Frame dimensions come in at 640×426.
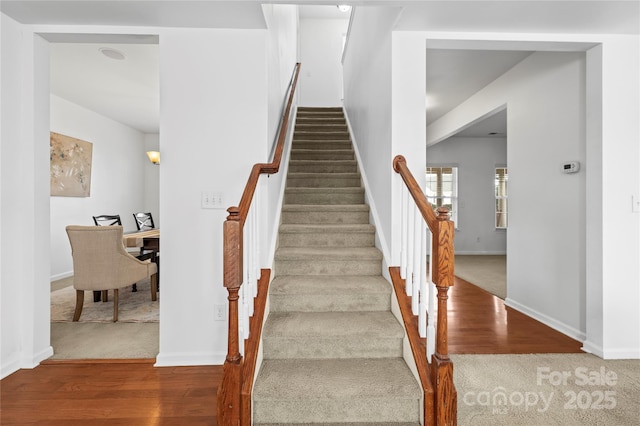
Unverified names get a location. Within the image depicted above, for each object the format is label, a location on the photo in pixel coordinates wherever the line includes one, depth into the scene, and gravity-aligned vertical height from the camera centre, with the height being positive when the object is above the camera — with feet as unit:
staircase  5.49 -2.40
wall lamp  17.02 +2.97
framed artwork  15.93 +2.39
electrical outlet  7.69 -2.41
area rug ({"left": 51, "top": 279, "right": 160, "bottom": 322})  10.62 -3.50
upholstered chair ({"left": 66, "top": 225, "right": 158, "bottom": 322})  10.03 -1.54
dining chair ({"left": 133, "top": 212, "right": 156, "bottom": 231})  18.10 -0.58
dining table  12.21 -1.17
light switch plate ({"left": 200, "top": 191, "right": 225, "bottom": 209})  7.71 +0.28
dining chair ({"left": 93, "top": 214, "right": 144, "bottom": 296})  12.55 -0.55
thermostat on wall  9.17 +1.33
